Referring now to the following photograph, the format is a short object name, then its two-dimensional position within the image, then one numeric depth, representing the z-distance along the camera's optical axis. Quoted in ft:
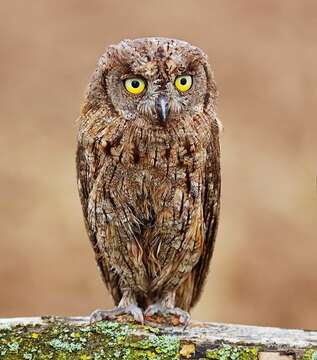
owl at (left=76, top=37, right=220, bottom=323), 18.61
